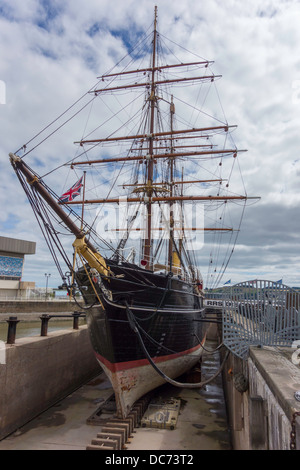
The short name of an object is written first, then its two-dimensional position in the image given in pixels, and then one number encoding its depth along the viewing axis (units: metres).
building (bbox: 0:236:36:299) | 39.41
